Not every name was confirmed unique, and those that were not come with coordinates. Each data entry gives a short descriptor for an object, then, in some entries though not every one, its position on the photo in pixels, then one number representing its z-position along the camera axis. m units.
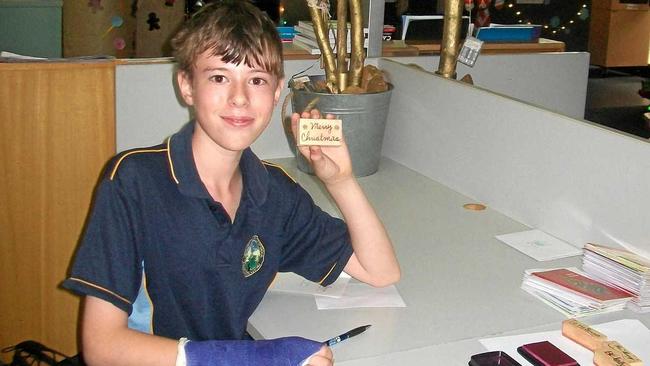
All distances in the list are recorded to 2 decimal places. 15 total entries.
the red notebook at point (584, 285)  1.37
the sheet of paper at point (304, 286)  1.41
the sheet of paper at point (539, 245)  1.59
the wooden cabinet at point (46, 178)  1.83
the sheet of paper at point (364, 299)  1.35
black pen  1.20
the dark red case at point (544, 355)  1.14
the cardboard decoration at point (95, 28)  3.35
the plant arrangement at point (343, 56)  2.13
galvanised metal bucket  2.04
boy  1.11
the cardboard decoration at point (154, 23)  3.54
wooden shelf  2.28
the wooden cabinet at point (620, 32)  7.30
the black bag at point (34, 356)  1.47
